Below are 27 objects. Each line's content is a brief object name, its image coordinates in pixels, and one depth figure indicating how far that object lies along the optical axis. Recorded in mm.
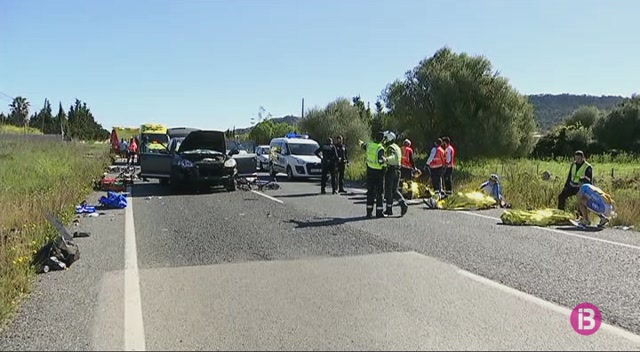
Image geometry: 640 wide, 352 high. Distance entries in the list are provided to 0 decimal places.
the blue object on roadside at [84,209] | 12926
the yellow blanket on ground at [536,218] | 11531
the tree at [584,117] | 63141
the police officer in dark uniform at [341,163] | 18984
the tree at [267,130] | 62062
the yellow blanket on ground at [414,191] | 17016
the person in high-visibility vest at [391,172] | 12547
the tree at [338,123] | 42531
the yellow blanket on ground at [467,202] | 14453
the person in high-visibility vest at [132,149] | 34309
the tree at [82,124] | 75100
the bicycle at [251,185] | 19828
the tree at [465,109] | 25953
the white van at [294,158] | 25031
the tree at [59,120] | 79475
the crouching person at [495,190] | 15045
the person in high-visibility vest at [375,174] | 12359
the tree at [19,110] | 81300
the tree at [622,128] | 53406
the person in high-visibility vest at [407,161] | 17359
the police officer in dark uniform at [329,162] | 18828
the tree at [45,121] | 81512
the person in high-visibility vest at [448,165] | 17500
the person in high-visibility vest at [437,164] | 17016
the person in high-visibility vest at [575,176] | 13242
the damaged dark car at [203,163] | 18109
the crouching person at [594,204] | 11500
